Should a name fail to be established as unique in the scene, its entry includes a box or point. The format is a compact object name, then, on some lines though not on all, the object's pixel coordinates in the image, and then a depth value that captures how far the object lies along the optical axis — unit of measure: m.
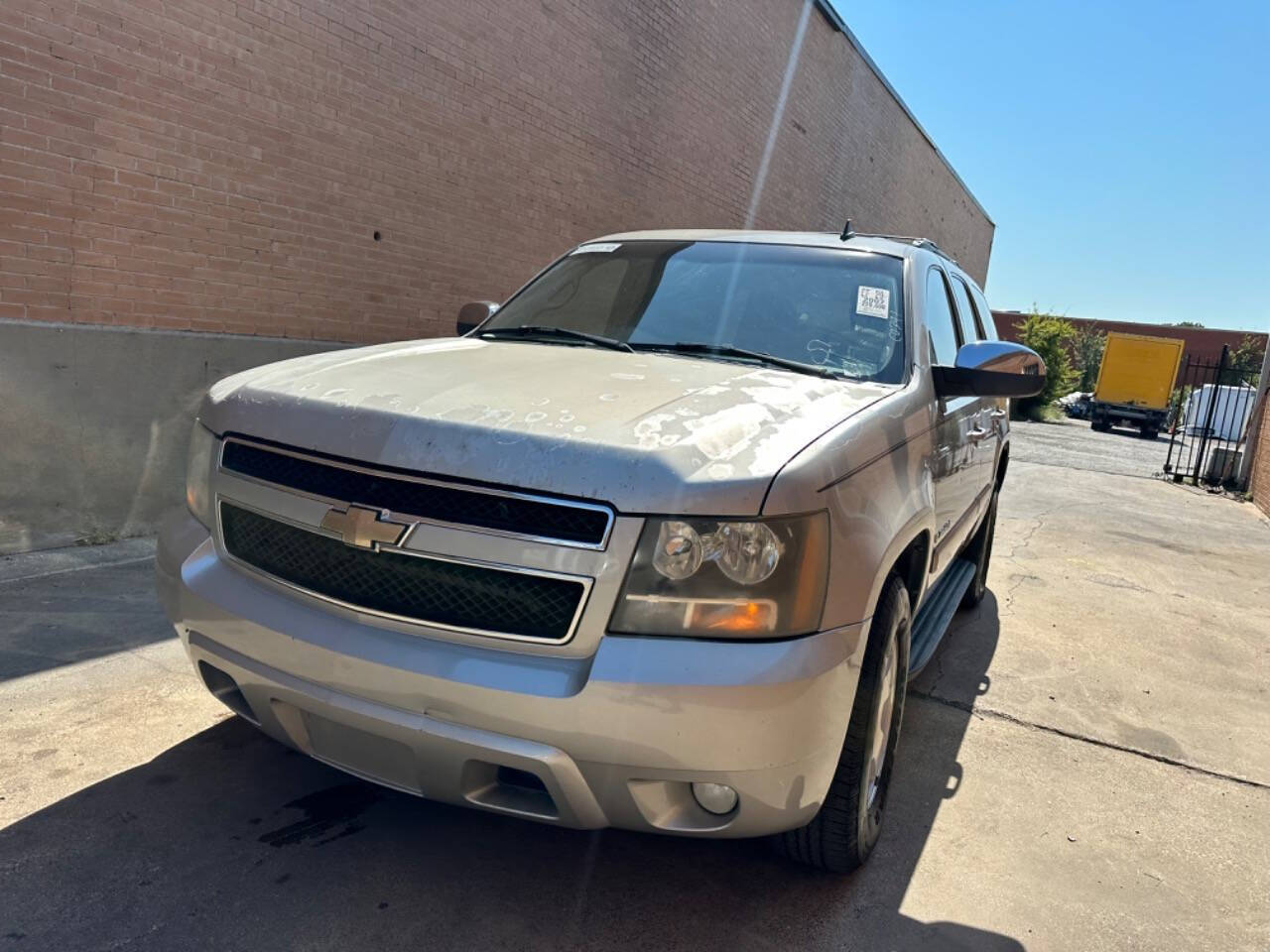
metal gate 15.28
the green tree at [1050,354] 33.31
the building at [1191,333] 53.50
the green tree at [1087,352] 48.50
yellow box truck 30.31
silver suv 1.93
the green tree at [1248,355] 46.29
